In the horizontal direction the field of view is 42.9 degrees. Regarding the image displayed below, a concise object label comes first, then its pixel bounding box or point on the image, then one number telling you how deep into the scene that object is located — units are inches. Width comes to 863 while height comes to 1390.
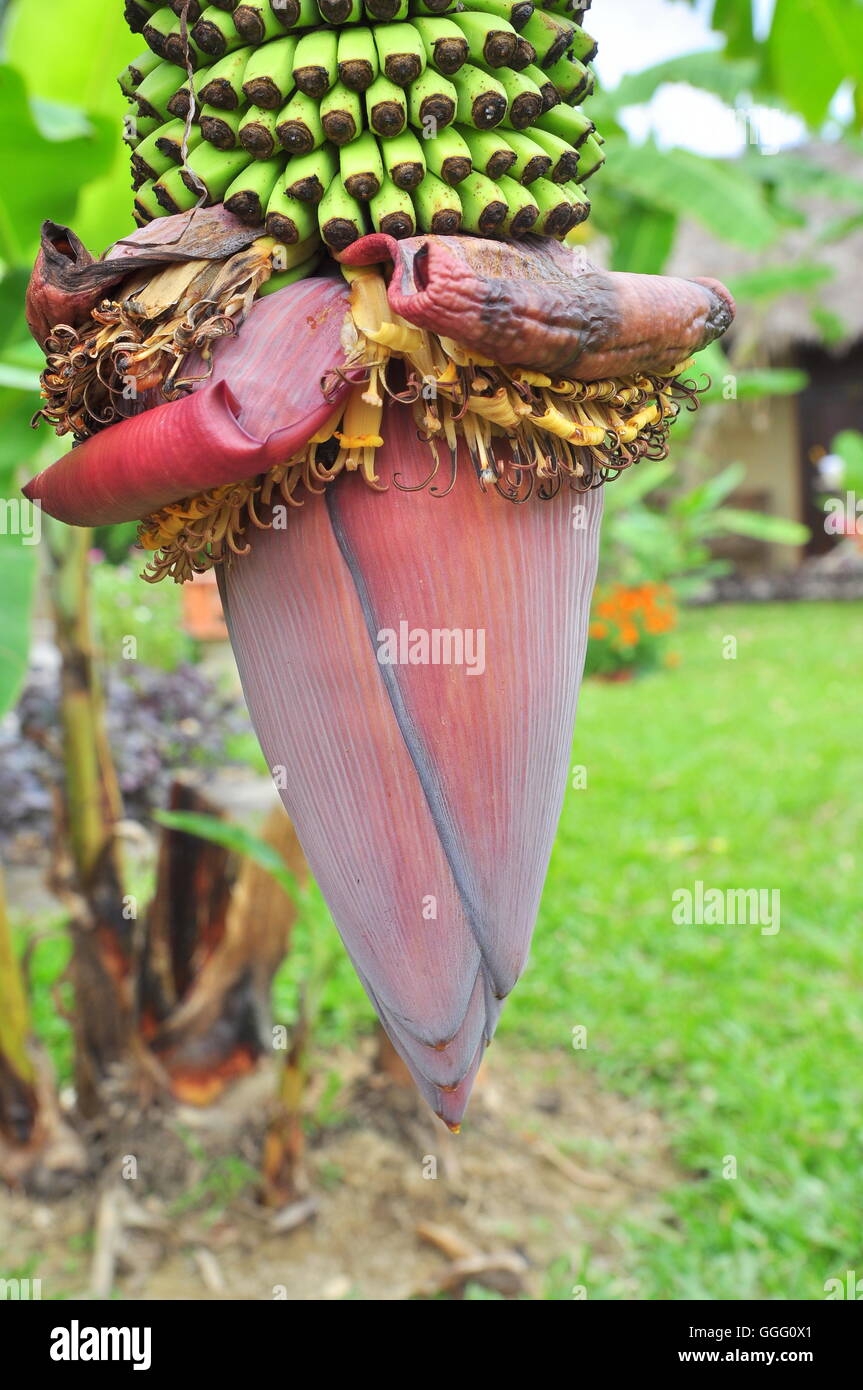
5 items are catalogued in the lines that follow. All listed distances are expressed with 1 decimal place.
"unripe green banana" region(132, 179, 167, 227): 11.4
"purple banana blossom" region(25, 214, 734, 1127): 9.8
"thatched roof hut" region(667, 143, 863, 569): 336.5
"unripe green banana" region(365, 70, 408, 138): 10.8
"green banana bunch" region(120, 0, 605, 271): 10.5
